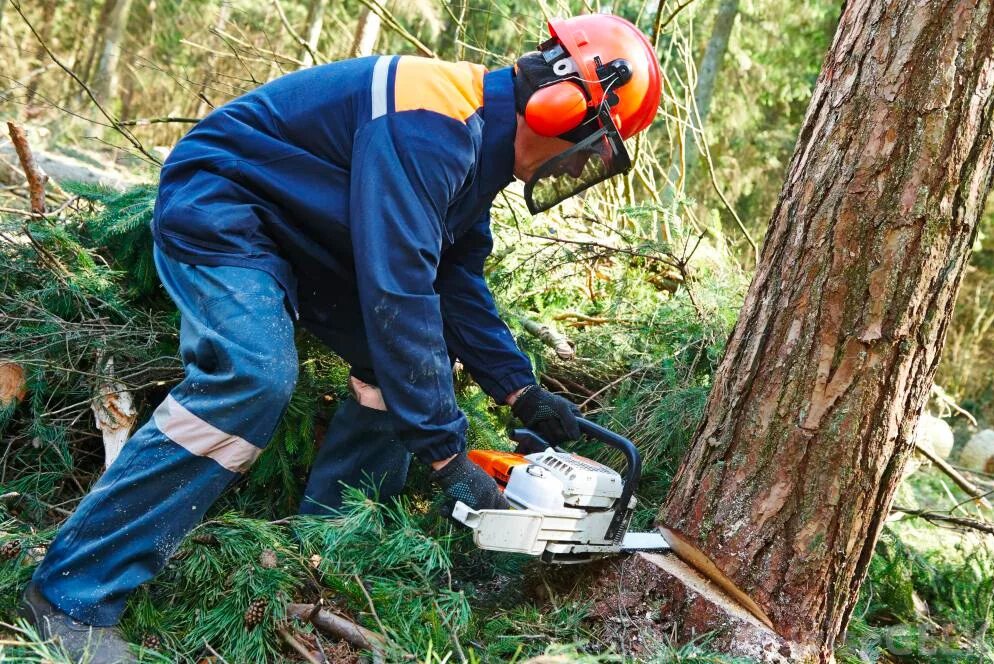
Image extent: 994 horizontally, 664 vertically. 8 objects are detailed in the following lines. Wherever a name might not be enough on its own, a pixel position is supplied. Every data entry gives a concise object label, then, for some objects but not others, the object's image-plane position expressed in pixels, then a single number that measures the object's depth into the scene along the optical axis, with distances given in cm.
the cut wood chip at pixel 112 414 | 286
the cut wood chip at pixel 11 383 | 297
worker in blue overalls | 203
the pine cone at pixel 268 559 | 231
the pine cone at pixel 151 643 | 206
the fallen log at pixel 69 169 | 844
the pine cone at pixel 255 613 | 214
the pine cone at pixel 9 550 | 221
